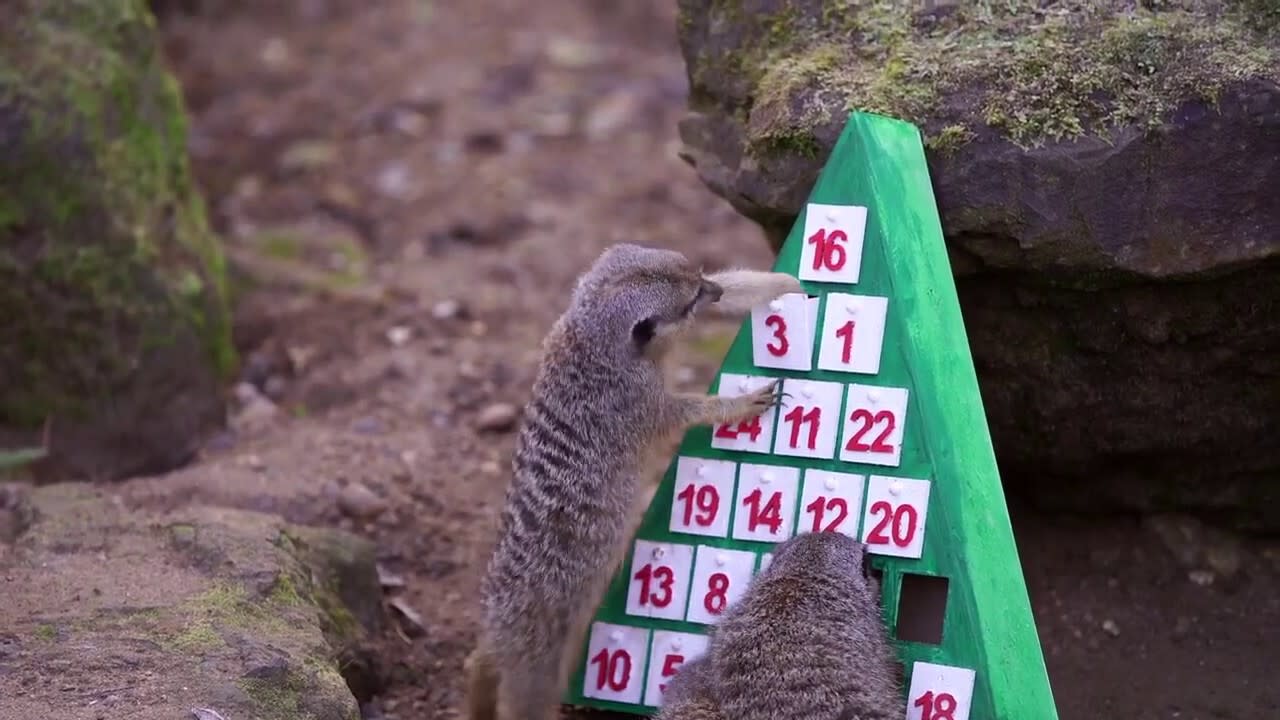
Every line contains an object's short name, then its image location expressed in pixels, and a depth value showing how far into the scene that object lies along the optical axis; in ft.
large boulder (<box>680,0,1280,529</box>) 11.36
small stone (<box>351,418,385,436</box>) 17.24
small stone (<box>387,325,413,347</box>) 19.70
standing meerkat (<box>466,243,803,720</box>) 12.21
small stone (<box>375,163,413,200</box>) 25.36
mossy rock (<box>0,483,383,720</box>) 10.43
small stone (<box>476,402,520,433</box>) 17.56
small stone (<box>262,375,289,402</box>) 18.56
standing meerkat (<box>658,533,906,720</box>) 10.40
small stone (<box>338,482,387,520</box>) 15.44
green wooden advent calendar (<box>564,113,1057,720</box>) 10.80
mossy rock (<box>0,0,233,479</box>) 15.61
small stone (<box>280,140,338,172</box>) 26.45
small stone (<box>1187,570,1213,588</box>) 13.84
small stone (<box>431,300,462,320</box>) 20.48
